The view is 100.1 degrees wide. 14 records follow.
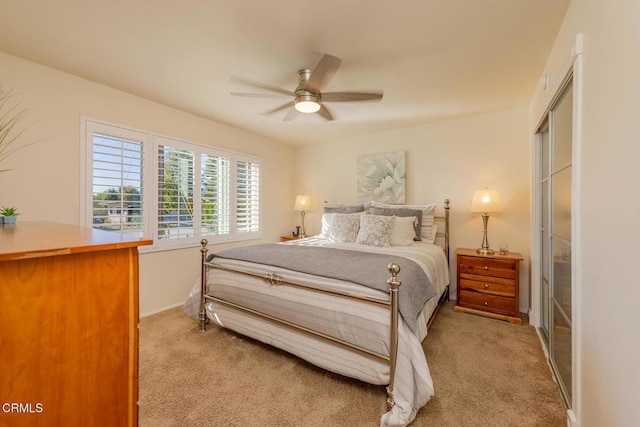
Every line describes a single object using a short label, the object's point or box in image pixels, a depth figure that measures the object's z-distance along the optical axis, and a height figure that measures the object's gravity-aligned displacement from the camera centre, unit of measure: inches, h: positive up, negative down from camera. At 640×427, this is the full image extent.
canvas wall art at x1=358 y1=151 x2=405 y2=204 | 155.7 +21.9
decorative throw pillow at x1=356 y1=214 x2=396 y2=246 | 122.3 -7.7
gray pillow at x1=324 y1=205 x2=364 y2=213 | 152.9 +2.8
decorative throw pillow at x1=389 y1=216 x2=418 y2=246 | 124.4 -8.4
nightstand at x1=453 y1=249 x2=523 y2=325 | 111.3 -30.2
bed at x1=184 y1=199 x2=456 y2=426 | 61.7 -26.4
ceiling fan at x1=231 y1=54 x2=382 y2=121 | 83.6 +40.3
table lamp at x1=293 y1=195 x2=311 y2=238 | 185.8 +7.2
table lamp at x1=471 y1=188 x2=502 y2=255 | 121.5 +5.0
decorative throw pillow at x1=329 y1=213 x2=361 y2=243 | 133.6 -7.2
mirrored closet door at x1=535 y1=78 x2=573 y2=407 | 66.2 -5.2
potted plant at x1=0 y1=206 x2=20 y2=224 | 64.1 -1.5
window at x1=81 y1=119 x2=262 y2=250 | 106.7 +11.6
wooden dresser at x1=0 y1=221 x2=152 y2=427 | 26.9 -13.5
